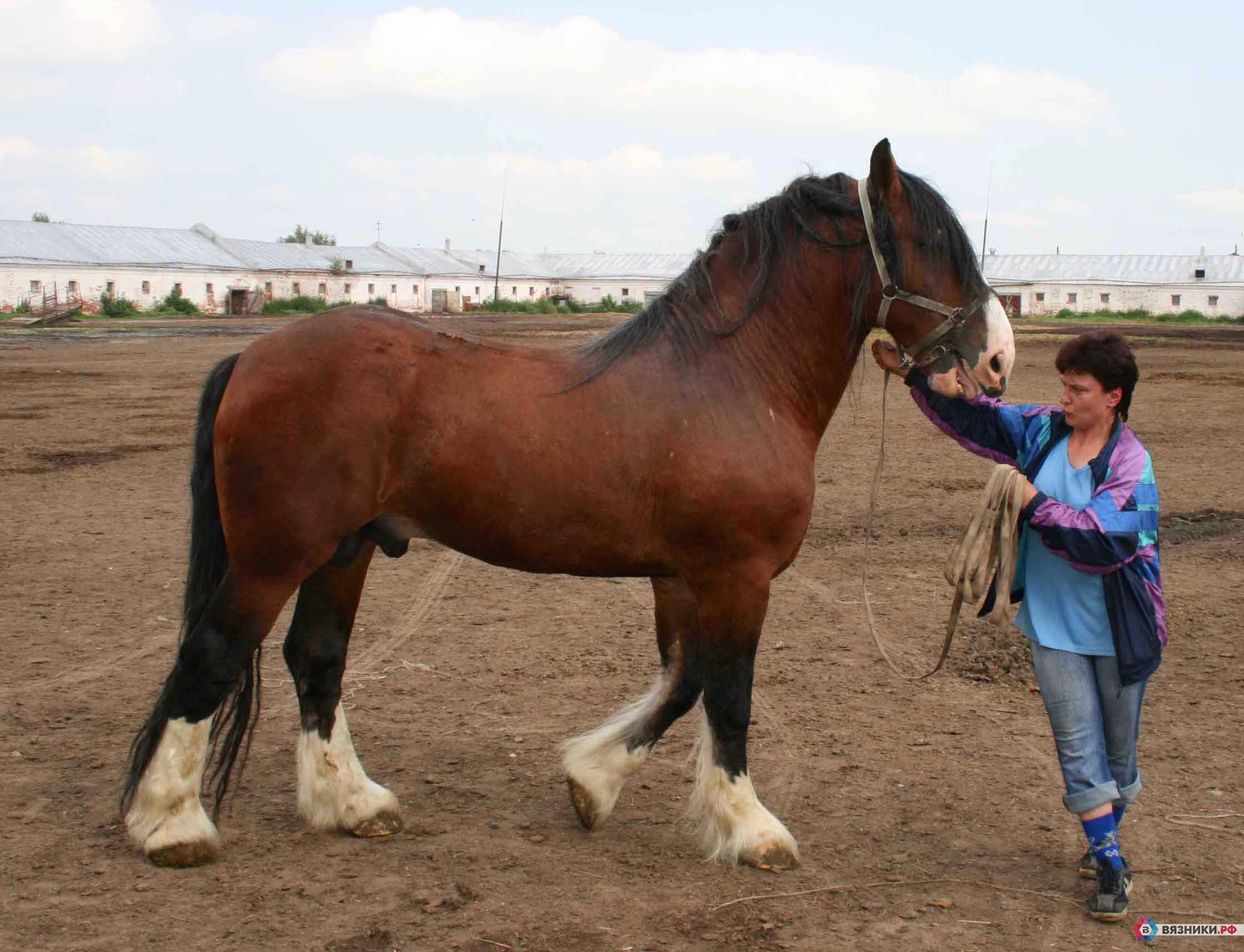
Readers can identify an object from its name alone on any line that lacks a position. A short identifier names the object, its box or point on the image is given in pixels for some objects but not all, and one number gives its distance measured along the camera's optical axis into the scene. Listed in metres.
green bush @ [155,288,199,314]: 59.75
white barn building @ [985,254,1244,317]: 71.31
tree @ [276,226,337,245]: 107.00
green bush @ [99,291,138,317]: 55.62
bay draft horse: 3.88
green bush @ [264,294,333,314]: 61.06
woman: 3.59
